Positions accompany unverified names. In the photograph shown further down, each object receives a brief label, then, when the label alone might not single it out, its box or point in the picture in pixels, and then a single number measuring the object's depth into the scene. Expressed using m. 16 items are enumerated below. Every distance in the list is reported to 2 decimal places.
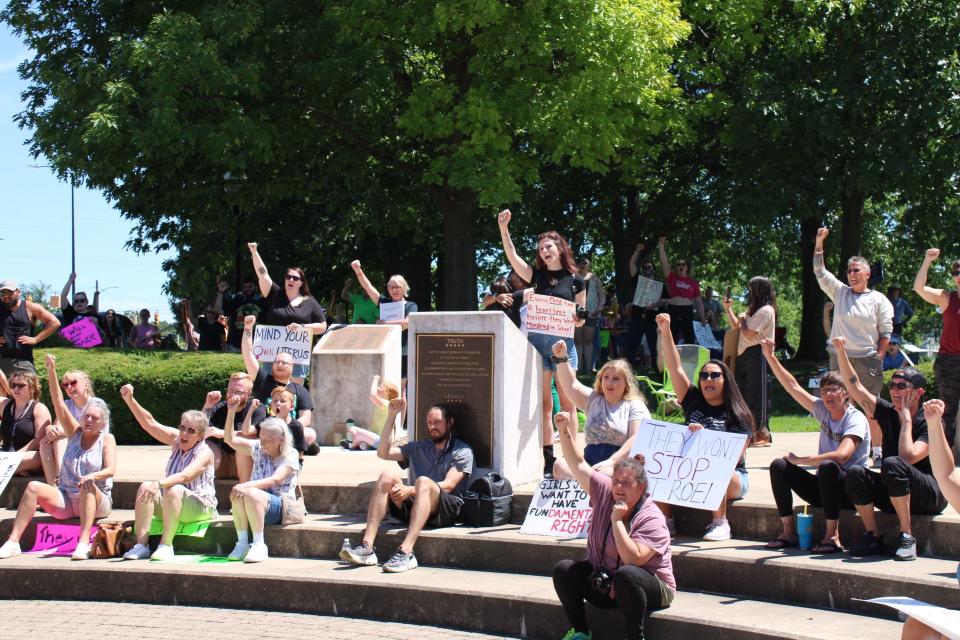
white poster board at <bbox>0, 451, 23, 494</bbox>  10.41
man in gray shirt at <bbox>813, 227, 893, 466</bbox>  10.49
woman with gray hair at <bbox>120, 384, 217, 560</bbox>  9.56
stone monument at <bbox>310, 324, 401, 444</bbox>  13.77
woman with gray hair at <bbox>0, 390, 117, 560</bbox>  9.96
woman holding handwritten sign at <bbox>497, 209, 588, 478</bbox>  10.19
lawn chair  14.12
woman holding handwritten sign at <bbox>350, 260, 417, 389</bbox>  14.03
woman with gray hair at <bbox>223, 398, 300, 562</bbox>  9.43
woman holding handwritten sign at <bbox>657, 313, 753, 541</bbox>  8.74
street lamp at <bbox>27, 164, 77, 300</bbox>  52.43
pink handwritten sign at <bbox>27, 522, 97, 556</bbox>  9.97
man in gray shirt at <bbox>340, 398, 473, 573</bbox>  9.02
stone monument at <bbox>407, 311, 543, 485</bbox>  9.84
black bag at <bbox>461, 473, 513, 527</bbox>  9.45
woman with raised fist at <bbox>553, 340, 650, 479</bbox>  9.07
